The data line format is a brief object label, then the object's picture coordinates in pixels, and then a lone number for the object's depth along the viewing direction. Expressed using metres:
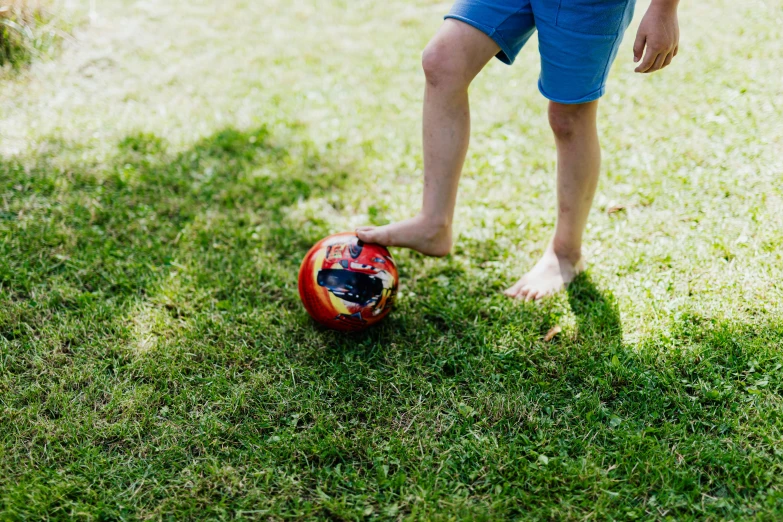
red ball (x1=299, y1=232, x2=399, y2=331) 2.61
